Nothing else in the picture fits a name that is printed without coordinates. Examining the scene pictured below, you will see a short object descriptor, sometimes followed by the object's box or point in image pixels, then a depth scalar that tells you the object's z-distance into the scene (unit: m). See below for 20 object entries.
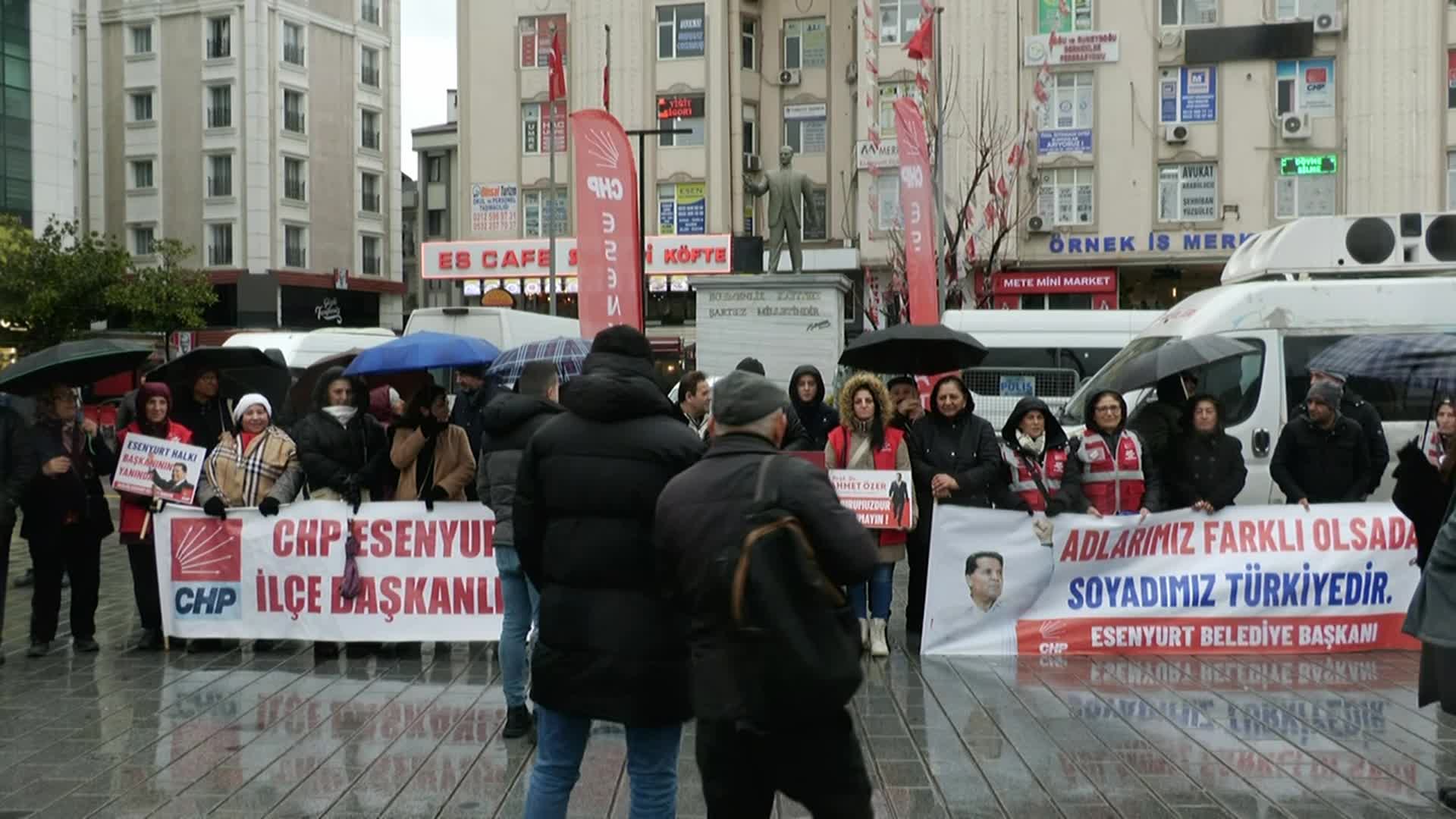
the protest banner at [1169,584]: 9.16
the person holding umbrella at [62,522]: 9.27
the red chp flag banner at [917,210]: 20.58
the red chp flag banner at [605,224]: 16.89
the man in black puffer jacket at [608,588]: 4.41
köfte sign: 42.31
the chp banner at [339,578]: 9.34
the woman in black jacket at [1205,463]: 9.48
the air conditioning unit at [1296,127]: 37.56
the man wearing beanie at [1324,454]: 9.87
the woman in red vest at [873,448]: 9.22
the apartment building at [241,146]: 58.41
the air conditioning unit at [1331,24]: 37.44
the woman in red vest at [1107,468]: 9.35
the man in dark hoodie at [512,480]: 6.70
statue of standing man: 19.81
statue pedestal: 18.88
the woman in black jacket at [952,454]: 9.27
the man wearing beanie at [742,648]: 3.91
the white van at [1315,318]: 12.20
